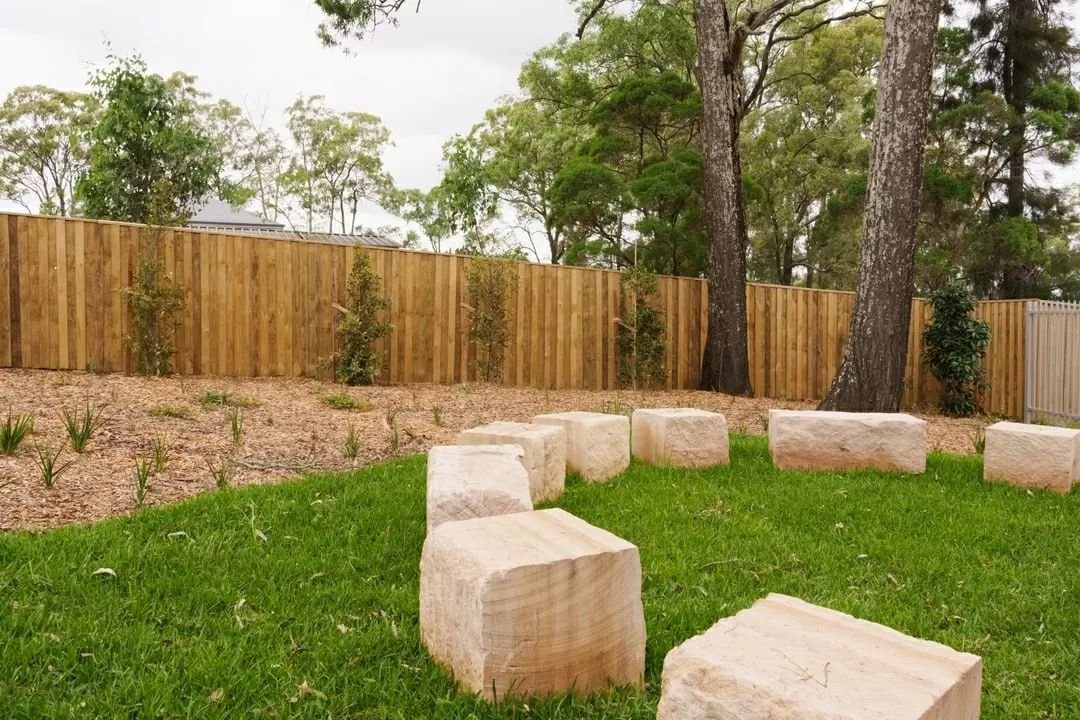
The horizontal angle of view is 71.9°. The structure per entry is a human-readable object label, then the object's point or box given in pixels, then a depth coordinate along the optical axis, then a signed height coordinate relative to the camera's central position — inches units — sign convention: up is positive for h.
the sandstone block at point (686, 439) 170.7 -23.6
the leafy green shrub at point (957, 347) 405.4 -5.0
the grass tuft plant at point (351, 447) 172.6 -25.8
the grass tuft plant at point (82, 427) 147.7 -19.5
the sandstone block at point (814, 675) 47.8 -23.5
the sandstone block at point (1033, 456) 156.6 -25.4
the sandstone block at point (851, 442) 171.0 -24.2
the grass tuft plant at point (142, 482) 124.4 -25.8
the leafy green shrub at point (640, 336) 375.2 +0.6
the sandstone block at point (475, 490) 97.9 -20.4
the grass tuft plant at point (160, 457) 143.8 -23.8
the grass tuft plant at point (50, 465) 127.4 -23.3
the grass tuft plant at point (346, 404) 241.1 -21.8
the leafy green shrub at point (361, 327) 302.5 +4.0
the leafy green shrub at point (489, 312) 337.4 +11.3
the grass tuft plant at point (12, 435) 141.3 -19.2
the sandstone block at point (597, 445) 157.0 -23.1
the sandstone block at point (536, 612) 66.2 -25.4
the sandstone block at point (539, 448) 136.1 -20.9
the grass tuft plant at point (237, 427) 175.0 -22.4
